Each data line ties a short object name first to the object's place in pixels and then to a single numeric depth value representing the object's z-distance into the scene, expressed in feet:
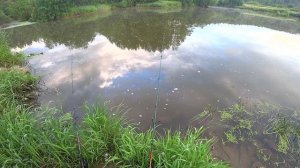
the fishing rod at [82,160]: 7.30
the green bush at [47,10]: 35.80
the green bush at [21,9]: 36.39
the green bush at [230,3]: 100.66
